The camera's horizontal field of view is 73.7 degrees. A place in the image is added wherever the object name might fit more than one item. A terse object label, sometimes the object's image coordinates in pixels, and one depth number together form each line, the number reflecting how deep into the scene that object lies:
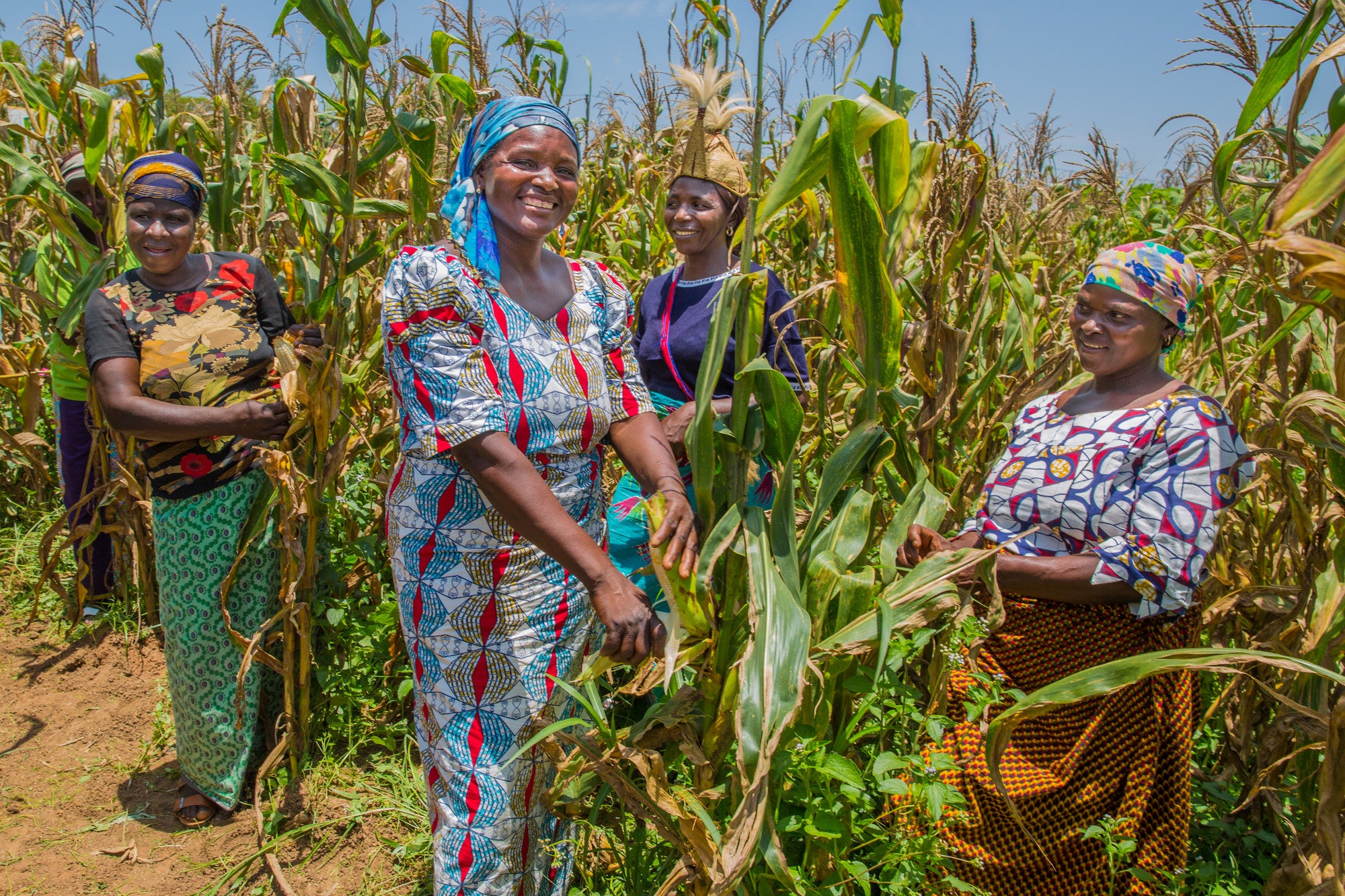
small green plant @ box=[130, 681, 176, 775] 2.95
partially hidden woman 3.23
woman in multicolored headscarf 1.77
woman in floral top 2.34
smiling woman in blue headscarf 1.64
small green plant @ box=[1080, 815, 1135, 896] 1.72
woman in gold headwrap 2.61
